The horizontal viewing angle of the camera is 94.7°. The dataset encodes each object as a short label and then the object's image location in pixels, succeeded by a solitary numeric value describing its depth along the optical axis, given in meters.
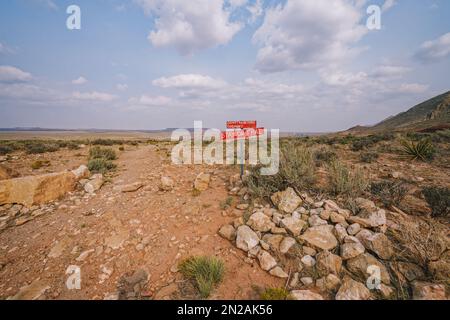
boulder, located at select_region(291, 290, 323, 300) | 2.36
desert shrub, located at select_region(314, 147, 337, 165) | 6.85
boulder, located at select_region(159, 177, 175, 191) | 5.41
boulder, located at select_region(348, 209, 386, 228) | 3.16
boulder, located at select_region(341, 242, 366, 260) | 2.77
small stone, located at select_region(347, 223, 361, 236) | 3.09
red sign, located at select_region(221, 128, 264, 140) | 5.23
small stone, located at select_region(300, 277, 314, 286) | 2.58
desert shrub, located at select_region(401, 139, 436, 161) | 6.95
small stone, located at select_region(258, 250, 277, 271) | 2.83
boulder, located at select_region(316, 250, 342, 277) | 2.65
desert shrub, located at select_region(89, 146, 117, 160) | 9.36
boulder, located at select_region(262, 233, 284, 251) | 3.09
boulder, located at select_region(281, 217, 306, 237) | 3.27
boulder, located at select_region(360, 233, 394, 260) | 2.75
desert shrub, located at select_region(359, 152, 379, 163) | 7.13
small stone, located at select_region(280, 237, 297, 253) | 3.02
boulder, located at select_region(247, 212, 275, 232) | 3.46
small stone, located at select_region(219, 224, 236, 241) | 3.50
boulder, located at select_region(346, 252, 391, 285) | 2.52
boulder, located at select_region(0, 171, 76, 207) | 4.75
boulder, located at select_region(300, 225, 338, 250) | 2.99
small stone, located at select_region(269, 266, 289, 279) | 2.70
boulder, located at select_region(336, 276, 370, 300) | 2.33
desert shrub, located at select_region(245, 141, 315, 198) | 4.38
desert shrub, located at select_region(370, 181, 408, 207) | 3.83
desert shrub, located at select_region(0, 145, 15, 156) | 11.45
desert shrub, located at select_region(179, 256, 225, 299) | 2.51
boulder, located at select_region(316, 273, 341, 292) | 2.50
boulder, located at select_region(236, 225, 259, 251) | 3.19
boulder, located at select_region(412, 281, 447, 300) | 2.17
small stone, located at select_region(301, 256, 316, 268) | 2.79
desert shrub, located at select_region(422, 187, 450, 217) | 3.48
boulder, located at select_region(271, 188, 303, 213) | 3.79
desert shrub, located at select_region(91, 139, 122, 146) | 19.38
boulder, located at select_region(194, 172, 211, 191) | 5.39
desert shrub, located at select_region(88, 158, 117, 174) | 7.23
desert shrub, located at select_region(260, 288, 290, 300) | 2.38
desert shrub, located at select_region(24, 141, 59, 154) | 11.40
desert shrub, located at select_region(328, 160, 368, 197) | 4.08
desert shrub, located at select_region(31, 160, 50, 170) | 7.90
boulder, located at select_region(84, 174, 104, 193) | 5.57
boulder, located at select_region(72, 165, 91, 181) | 6.03
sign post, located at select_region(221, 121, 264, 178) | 5.25
